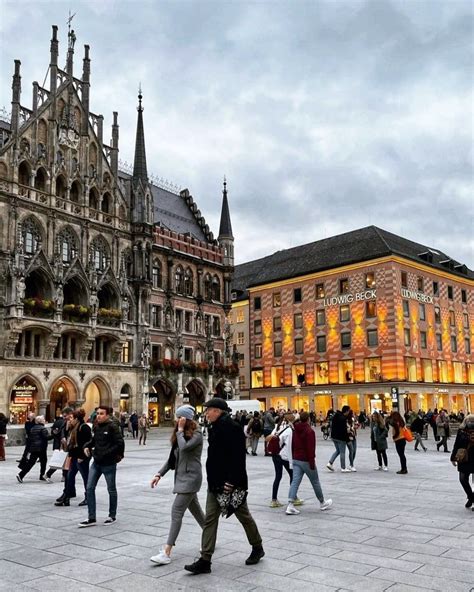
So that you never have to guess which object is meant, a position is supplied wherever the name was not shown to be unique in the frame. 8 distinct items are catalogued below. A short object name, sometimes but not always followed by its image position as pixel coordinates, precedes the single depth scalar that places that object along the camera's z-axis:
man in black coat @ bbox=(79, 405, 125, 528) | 9.85
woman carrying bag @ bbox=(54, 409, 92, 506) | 11.77
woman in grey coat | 7.40
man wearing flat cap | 7.00
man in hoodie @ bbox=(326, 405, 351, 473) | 16.38
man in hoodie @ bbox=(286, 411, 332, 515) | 10.66
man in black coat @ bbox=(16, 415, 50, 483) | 15.08
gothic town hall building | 39.66
